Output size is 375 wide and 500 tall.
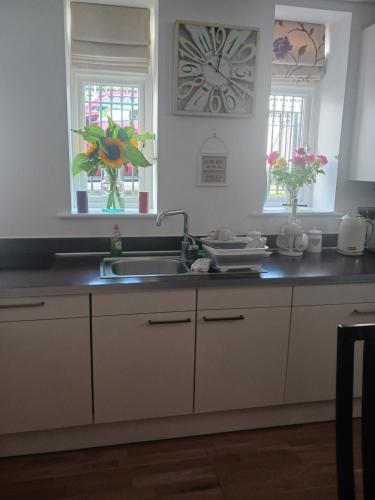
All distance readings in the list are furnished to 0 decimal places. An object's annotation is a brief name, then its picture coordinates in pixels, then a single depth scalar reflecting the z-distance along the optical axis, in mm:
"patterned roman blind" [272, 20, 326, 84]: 2540
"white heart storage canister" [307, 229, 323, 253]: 2506
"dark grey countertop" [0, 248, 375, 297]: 1801
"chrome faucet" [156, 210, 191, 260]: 2227
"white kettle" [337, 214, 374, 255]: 2451
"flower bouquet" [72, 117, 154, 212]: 2316
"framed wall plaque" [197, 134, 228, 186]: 2402
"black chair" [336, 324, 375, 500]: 883
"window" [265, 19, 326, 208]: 2555
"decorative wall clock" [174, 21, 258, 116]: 2254
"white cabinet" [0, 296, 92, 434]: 1797
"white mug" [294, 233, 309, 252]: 2430
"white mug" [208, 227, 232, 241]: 2217
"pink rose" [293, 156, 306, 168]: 2576
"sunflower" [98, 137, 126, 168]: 2314
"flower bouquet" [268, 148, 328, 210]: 2576
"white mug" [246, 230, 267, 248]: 2199
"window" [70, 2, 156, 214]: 2287
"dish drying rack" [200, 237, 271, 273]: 2057
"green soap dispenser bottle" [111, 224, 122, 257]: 2305
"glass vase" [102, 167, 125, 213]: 2402
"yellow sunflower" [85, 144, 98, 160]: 2316
